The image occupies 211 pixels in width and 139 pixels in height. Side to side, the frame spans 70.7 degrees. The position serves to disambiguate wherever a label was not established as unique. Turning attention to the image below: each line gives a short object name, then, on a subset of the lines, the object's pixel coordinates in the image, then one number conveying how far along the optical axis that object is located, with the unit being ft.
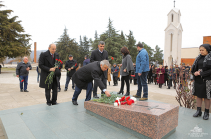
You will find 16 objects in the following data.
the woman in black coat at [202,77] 11.62
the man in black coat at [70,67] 27.04
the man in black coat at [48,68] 14.85
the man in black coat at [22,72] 25.87
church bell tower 116.98
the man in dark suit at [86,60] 27.91
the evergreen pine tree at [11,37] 68.90
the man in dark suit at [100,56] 17.22
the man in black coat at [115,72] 38.40
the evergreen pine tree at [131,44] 160.28
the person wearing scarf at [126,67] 18.40
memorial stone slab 8.11
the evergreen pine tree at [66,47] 146.30
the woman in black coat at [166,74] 37.47
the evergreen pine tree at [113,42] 121.39
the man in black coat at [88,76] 12.23
